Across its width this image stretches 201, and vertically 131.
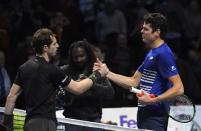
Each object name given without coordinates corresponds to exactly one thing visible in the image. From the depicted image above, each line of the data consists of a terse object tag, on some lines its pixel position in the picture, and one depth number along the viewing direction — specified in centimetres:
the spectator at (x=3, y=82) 1476
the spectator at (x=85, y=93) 1078
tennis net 998
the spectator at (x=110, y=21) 1945
